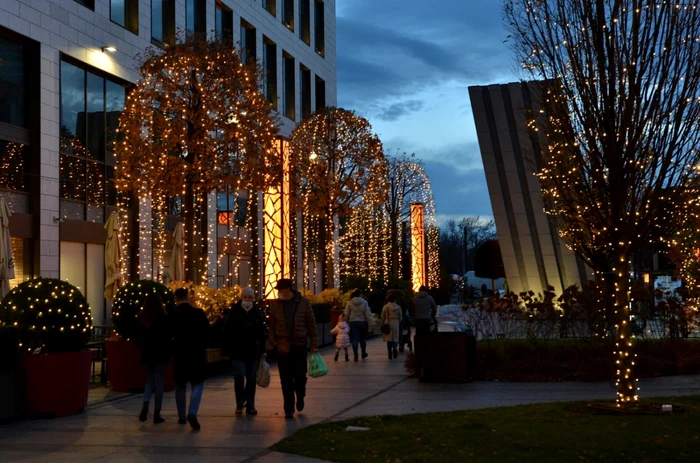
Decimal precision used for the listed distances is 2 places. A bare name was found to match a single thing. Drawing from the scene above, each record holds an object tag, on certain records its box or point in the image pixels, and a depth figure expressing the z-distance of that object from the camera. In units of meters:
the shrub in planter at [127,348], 17.03
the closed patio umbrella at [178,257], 26.05
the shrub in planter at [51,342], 13.77
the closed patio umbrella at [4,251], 19.52
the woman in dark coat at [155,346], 13.25
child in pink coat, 24.00
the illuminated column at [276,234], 26.27
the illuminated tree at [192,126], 23.42
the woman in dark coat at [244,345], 13.92
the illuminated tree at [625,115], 12.84
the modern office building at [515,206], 47.62
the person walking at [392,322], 24.33
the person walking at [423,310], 22.23
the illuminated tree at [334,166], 35.81
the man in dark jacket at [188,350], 12.65
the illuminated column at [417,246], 48.31
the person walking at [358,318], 24.31
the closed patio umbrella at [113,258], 23.28
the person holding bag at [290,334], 13.44
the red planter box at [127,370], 17.02
